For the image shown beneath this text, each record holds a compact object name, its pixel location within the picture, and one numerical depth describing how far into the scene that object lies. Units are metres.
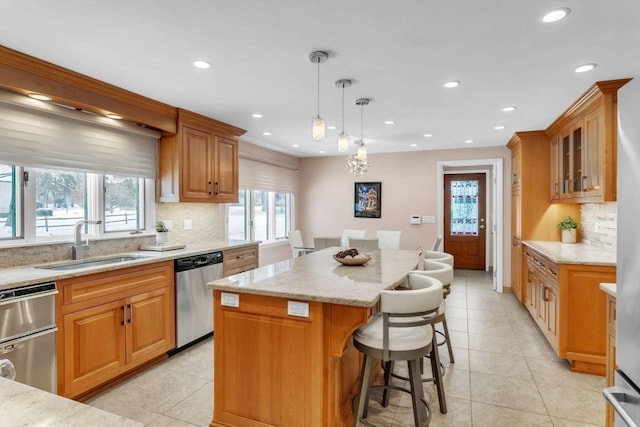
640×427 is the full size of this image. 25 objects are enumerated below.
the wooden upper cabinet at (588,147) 2.93
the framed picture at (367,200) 6.48
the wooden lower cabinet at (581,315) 2.88
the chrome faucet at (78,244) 2.86
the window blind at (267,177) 5.37
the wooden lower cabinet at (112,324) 2.31
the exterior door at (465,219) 7.43
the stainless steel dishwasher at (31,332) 1.97
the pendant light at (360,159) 3.40
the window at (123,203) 3.38
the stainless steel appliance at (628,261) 1.23
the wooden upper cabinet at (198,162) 3.68
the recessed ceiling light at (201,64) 2.47
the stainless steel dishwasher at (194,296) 3.21
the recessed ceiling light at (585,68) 2.53
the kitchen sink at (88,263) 2.63
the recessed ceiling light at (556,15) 1.82
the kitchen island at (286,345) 1.85
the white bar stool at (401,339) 1.80
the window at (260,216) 5.36
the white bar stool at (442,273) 2.46
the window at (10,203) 2.56
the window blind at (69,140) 2.47
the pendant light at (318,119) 2.33
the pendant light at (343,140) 2.90
